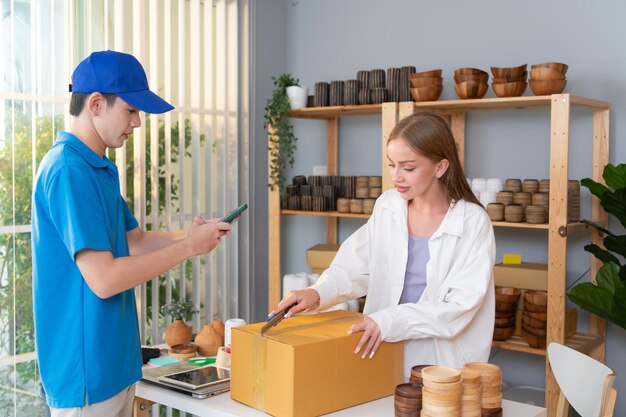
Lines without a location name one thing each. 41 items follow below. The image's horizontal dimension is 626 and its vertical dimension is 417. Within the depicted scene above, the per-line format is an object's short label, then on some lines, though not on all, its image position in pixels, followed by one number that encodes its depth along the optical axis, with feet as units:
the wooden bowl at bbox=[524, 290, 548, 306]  11.29
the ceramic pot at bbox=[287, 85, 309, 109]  13.98
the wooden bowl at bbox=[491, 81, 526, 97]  11.59
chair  6.81
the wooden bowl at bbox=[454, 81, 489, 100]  11.92
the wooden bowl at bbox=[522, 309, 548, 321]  11.29
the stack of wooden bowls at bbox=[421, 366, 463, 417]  5.70
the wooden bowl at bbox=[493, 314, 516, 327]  11.71
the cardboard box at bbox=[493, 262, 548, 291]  11.58
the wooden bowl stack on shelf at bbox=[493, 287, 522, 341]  11.68
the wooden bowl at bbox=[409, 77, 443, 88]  12.32
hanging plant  13.88
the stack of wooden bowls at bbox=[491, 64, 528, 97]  11.55
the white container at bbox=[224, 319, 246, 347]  8.52
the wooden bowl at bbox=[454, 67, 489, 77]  11.88
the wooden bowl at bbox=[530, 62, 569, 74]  11.17
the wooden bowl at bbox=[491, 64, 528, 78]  11.51
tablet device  7.06
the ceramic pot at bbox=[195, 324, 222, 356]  8.66
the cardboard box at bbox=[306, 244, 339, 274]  13.76
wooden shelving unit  10.93
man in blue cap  6.12
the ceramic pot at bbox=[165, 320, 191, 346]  8.91
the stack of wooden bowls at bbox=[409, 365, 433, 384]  6.22
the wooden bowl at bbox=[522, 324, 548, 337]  11.31
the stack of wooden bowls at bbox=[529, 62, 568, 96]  11.21
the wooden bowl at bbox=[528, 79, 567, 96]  11.24
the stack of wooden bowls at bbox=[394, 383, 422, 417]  5.97
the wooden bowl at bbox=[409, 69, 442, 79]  12.30
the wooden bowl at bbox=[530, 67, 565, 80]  11.21
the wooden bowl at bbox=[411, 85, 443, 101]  12.34
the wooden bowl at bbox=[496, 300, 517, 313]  11.68
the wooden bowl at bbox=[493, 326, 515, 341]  11.72
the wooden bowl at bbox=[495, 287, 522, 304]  11.66
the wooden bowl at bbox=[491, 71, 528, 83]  11.57
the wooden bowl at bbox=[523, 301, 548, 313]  11.30
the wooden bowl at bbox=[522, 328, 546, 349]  11.35
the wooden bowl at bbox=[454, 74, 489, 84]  11.88
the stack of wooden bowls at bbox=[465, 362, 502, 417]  6.11
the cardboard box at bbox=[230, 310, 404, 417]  6.14
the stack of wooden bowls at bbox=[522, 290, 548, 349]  11.30
